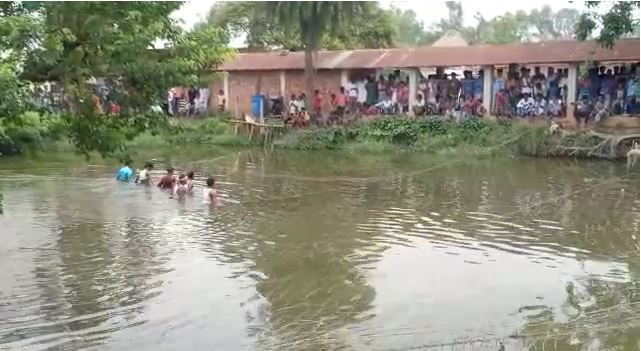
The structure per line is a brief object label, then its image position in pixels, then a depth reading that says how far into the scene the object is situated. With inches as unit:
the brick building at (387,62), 1081.4
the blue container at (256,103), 1291.8
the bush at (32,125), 292.0
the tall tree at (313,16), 974.6
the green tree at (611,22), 932.0
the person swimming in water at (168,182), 742.5
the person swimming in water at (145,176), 760.3
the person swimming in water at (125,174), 777.6
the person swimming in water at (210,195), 676.1
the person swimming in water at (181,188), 708.7
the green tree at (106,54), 277.4
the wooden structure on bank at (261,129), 1188.5
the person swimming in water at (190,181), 713.0
